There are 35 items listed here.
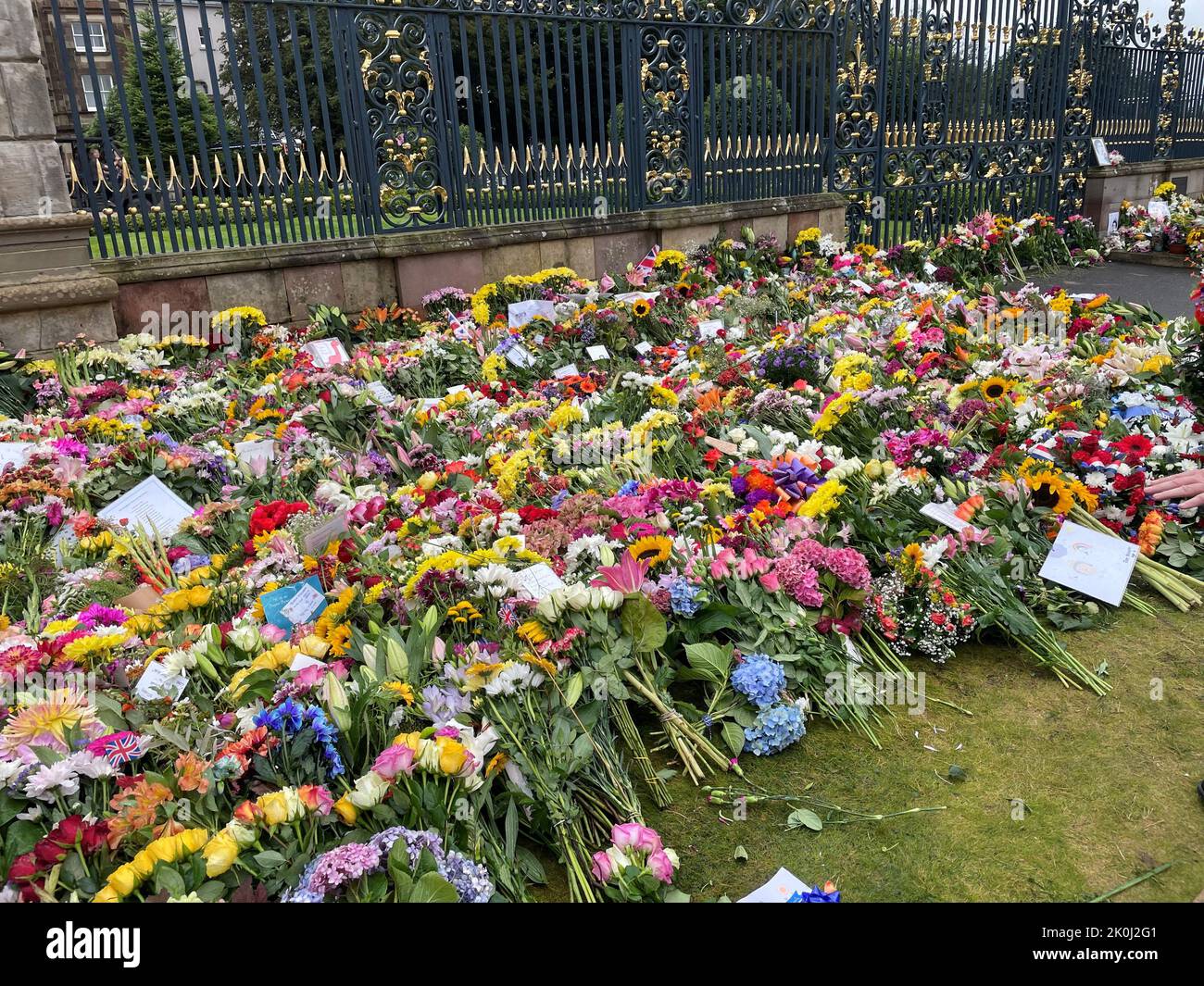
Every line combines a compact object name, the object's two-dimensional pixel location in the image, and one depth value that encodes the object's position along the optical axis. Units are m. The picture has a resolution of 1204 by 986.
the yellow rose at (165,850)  1.73
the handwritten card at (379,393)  4.96
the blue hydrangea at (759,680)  2.54
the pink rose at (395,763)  1.96
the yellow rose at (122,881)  1.66
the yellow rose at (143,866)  1.70
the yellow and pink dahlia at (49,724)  2.00
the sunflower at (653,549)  2.77
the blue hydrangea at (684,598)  2.74
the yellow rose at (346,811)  1.90
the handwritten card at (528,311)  6.70
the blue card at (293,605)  2.66
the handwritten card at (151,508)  3.61
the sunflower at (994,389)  4.00
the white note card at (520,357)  5.88
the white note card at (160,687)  2.29
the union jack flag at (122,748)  2.04
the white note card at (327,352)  5.86
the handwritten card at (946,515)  3.24
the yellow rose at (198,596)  2.67
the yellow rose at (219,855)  1.72
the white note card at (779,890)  1.92
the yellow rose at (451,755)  1.97
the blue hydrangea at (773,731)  2.49
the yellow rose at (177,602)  2.67
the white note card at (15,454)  4.07
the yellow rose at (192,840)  1.76
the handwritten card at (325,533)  3.06
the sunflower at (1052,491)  3.35
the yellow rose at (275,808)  1.82
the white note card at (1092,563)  3.15
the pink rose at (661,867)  1.95
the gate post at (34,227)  5.25
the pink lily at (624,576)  2.61
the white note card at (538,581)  2.55
